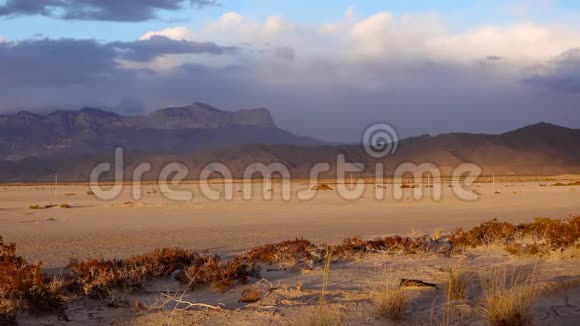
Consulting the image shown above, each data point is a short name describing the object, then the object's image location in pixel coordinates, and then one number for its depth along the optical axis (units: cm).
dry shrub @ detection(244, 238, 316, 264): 1193
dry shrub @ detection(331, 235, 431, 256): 1288
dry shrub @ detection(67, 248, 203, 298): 914
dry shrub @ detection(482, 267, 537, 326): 754
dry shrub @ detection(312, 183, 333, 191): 4994
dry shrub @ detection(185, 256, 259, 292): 964
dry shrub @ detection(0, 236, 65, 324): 767
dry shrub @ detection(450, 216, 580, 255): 1303
